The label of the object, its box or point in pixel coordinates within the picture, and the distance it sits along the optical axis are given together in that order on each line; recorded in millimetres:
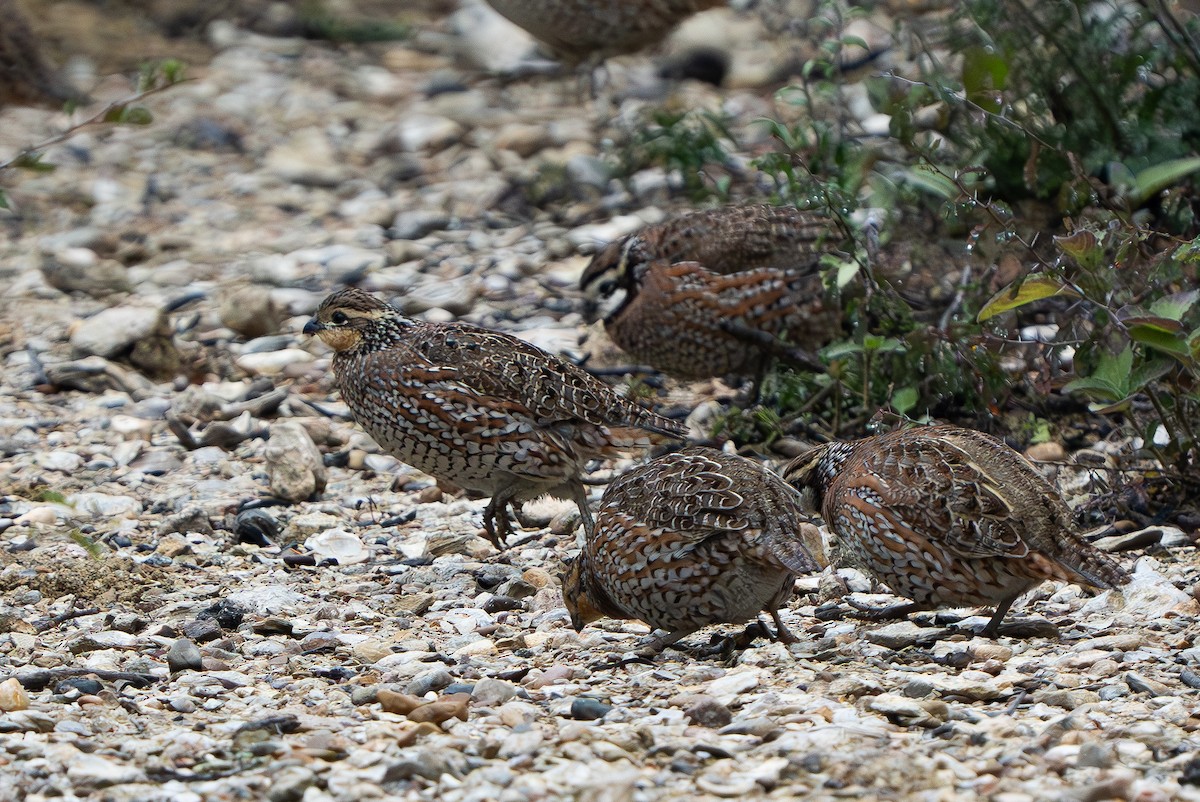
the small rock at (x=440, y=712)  9133
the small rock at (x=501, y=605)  12461
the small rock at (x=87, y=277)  20125
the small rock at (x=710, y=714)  9102
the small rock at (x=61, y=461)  15641
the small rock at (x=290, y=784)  7895
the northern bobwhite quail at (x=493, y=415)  13656
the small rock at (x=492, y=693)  9711
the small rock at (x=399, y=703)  9461
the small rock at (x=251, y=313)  18766
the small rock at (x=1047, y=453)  14586
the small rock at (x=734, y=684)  9734
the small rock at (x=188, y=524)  14008
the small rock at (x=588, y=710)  9383
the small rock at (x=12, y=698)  9406
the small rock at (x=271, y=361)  18187
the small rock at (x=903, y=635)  10984
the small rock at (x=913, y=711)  9102
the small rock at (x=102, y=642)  10914
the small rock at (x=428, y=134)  24375
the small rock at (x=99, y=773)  8156
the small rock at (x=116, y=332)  18094
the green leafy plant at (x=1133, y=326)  11086
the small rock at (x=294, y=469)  14961
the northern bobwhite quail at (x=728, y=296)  16078
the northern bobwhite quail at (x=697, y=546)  10469
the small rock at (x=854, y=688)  9664
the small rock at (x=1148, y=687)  9453
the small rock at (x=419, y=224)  21766
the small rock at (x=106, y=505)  14516
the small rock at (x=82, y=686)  9859
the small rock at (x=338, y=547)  13758
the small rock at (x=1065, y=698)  9320
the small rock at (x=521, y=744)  8531
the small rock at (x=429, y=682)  10008
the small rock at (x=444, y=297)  19312
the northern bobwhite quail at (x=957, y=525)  10484
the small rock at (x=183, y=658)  10570
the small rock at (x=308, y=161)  23750
